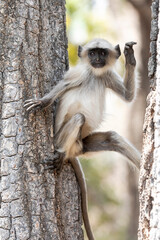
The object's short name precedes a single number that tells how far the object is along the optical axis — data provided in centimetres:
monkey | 844
